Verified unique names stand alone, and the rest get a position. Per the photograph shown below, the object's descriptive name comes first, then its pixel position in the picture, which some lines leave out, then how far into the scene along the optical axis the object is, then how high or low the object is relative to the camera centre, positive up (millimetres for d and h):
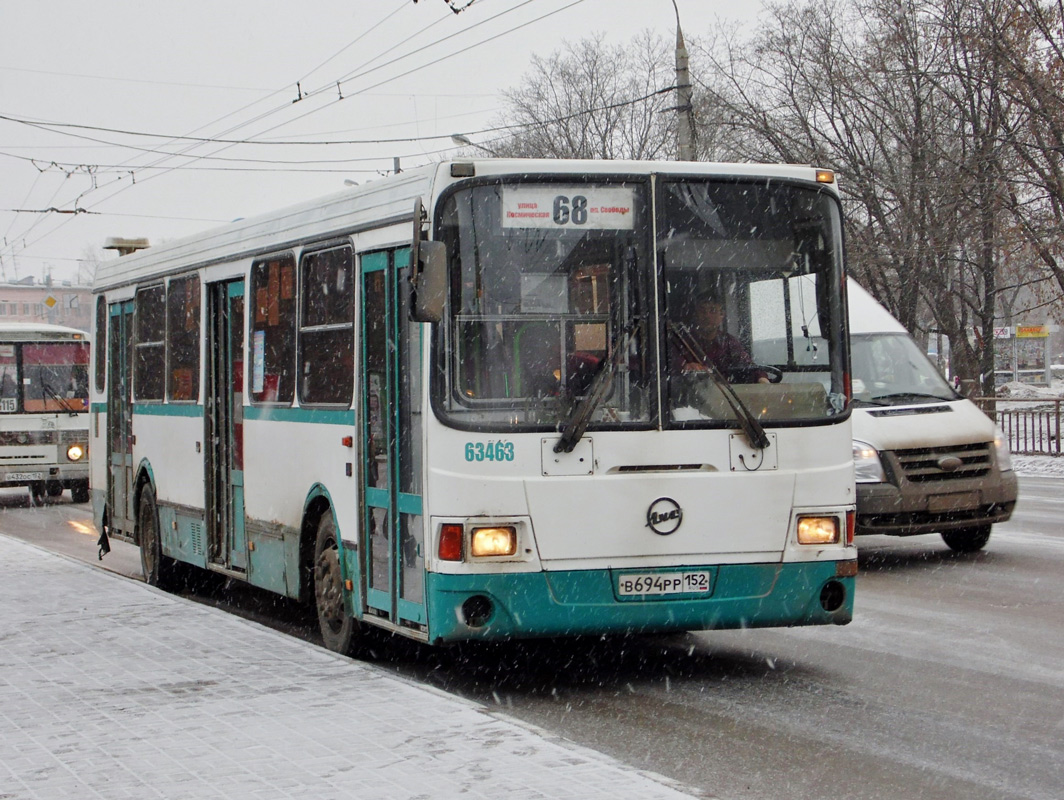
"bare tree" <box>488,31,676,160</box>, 56156 +10260
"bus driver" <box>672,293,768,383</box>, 7812 +222
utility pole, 23453 +4435
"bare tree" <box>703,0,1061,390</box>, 32344 +6135
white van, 12344 -649
